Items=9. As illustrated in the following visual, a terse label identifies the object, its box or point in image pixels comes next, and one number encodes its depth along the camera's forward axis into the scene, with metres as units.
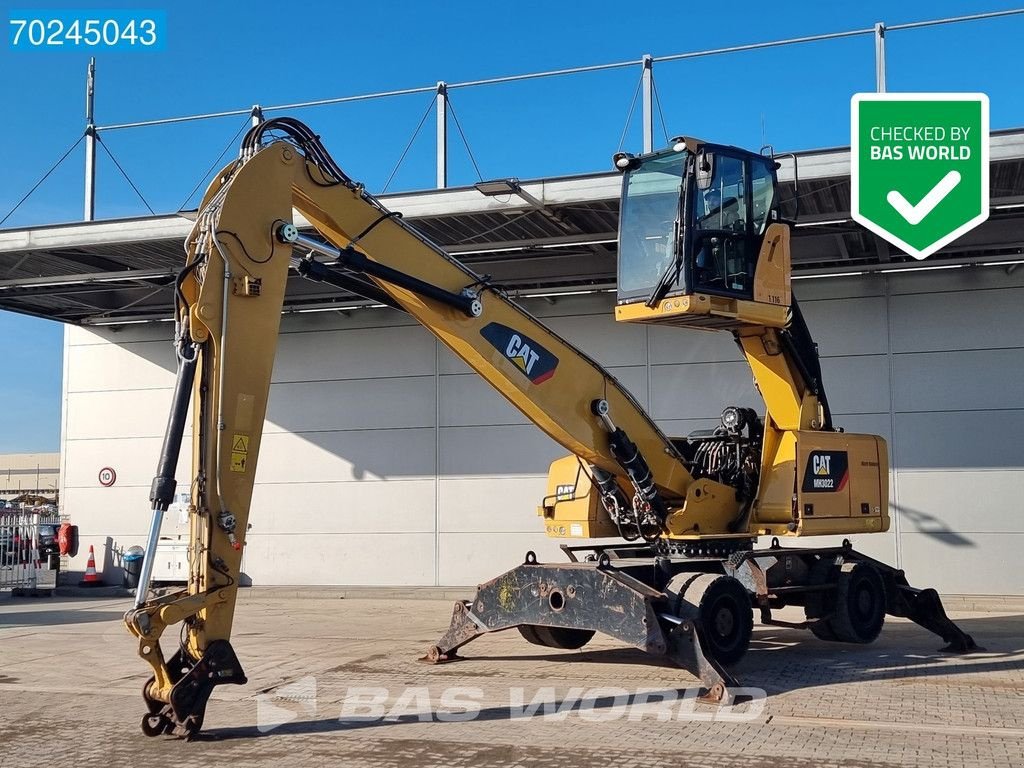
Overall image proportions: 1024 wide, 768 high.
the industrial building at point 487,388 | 17.72
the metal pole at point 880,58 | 14.99
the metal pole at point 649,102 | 15.66
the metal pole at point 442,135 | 16.83
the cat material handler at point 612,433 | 8.80
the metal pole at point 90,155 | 18.58
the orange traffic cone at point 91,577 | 22.80
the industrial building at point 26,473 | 81.69
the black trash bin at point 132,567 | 22.45
